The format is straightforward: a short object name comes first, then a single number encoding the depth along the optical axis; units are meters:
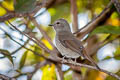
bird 6.11
